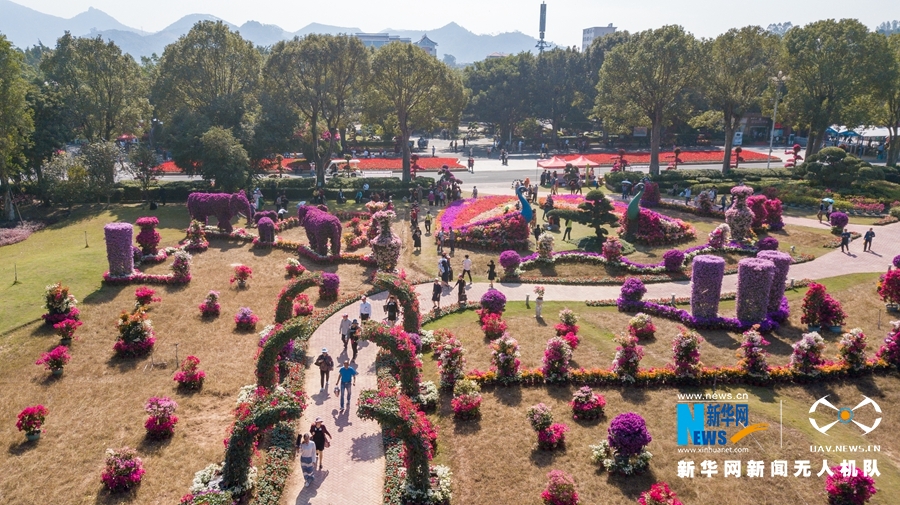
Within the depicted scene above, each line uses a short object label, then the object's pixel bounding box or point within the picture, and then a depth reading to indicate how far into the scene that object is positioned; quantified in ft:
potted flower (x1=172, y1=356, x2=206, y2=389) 65.72
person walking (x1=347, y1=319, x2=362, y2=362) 68.95
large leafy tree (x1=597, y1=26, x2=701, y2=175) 160.56
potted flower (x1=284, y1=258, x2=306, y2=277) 100.53
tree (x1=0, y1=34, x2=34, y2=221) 129.59
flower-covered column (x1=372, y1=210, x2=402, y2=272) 97.60
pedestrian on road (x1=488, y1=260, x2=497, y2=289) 95.35
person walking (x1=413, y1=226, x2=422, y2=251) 112.78
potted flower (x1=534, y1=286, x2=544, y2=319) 82.64
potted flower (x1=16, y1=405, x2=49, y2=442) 56.75
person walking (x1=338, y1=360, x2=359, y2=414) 59.36
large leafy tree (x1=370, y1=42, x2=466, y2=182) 158.20
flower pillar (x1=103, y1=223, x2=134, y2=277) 92.68
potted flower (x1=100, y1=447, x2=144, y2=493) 49.93
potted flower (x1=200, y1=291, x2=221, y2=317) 84.79
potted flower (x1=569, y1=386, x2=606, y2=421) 58.23
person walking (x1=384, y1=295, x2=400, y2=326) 77.77
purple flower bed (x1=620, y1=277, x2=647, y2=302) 84.17
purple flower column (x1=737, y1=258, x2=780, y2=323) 76.89
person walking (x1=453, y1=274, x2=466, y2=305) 86.38
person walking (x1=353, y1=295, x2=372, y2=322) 75.05
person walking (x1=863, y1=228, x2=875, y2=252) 105.91
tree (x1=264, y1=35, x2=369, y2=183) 153.58
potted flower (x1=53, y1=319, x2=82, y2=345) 75.05
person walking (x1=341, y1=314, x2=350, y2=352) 71.20
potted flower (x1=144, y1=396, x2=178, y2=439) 57.21
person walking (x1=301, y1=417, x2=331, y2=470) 50.39
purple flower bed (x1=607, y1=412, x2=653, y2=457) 49.70
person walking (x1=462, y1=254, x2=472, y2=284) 93.65
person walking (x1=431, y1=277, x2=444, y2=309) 84.53
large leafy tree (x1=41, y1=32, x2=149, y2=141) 163.43
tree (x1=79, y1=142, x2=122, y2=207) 143.84
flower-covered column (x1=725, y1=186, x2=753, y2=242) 108.37
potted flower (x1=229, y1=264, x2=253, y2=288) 95.91
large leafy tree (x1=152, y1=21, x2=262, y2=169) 151.94
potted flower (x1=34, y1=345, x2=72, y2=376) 68.28
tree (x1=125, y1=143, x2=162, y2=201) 151.64
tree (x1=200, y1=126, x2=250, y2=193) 142.10
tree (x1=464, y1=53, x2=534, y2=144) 261.44
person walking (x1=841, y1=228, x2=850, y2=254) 107.17
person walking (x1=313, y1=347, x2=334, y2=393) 63.00
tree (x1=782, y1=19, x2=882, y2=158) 160.04
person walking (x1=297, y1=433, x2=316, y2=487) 49.24
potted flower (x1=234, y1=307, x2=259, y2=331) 81.10
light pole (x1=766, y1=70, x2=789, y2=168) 162.81
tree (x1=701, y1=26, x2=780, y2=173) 164.55
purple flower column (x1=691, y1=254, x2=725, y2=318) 78.28
